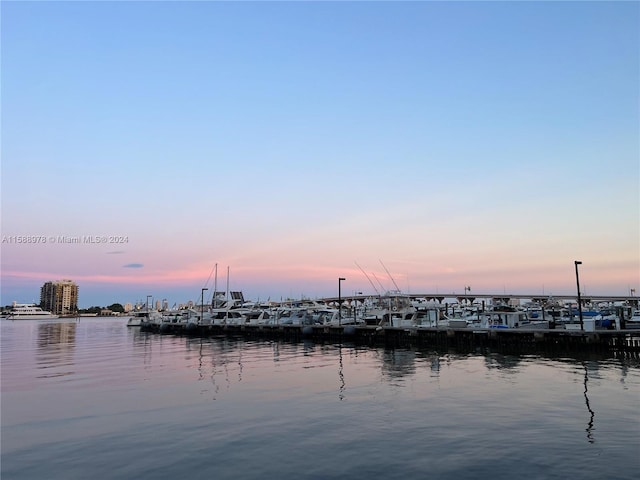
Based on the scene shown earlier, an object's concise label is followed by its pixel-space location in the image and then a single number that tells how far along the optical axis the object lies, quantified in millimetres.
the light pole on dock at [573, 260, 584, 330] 52941
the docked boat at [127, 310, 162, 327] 128950
